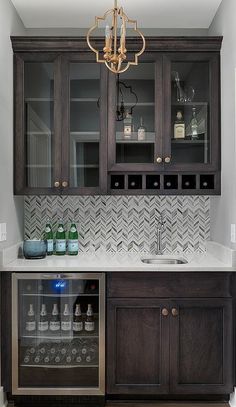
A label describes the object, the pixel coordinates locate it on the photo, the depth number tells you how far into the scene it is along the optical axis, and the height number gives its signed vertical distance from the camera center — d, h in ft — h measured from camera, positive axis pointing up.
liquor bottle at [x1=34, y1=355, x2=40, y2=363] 8.38 -3.50
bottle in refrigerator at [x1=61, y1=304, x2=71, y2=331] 8.46 -2.69
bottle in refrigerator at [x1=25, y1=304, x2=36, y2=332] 8.38 -2.70
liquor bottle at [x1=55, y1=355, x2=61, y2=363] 8.40 -3.51
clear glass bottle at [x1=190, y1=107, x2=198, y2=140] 9.59 +1.68
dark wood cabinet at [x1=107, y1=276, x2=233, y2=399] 8.23 -3.17
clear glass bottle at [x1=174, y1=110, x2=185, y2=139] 9.53 +1.67
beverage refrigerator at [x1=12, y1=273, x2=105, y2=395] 8.24 -2.96
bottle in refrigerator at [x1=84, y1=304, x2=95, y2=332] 8.35 -2.69
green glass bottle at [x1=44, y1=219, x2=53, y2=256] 10.06 -1.12
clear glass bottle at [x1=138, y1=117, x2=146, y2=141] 9.53 +1.55
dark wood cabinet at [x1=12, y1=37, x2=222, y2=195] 9.43 +1.93
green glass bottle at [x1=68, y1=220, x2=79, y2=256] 10.07 -1.20
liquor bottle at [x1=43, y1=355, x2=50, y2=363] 8.38 -3.50
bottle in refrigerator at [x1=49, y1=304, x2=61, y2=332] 8.46 -2.71
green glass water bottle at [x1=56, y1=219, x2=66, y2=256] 10.03 -1.17
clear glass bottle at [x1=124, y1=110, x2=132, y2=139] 9.53 +1.72
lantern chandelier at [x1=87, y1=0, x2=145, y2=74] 5.22 +2.03
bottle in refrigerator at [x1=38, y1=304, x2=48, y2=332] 8.44 -2.71
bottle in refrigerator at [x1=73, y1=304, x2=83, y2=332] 8.41 -2.70
